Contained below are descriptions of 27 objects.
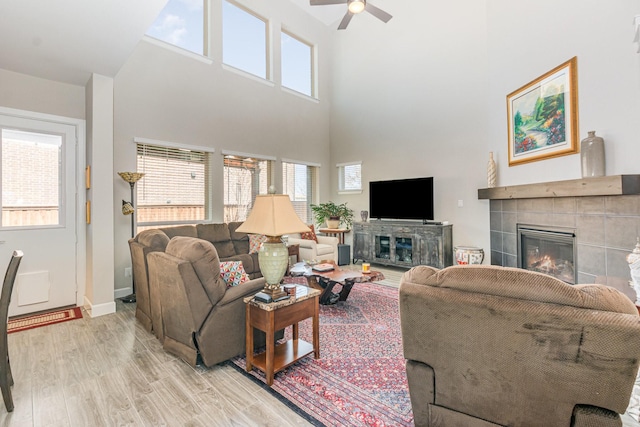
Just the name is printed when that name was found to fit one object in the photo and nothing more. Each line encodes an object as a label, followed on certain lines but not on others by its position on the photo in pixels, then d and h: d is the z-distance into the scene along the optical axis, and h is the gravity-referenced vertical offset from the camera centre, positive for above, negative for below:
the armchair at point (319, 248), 5.14 -0.60
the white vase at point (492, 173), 4.43 +0.60
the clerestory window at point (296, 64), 6.38 +3.43
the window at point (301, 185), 6.34 +0.68
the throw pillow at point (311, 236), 5.59 -0.41
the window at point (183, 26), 4.50 +3.09
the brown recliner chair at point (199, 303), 2.14 -0.66
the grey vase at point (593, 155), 2.62 +0.50
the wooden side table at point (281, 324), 2.00 -0.79
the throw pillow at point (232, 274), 2.49 -0.50
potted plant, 6.43 +0.01
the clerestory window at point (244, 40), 5.30 +3.37
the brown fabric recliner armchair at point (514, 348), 1.03 -0.54
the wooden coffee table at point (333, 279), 3.36 -0.75
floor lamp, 3.79 +0.20
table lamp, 2.10 -0.10
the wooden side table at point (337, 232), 6.24 -0.38
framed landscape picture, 3.02 +1.12
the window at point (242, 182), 5.29 +0.64
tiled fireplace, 2.43 -0.07
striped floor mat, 3.00 -1.10
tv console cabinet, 5.02 -0.55
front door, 3.20 +0.11
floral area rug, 1.73 -1.17
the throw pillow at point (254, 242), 4.70 -0.43
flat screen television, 5.30 +0.29
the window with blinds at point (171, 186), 4.30 +0.49
